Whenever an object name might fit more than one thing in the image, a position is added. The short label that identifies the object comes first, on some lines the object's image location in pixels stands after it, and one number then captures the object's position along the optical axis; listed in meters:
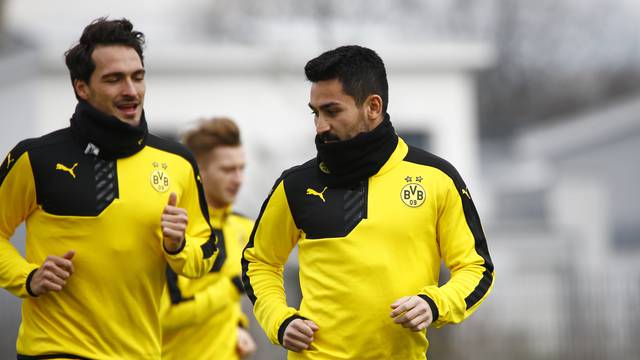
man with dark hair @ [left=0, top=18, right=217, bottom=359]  14.39
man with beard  13.13
